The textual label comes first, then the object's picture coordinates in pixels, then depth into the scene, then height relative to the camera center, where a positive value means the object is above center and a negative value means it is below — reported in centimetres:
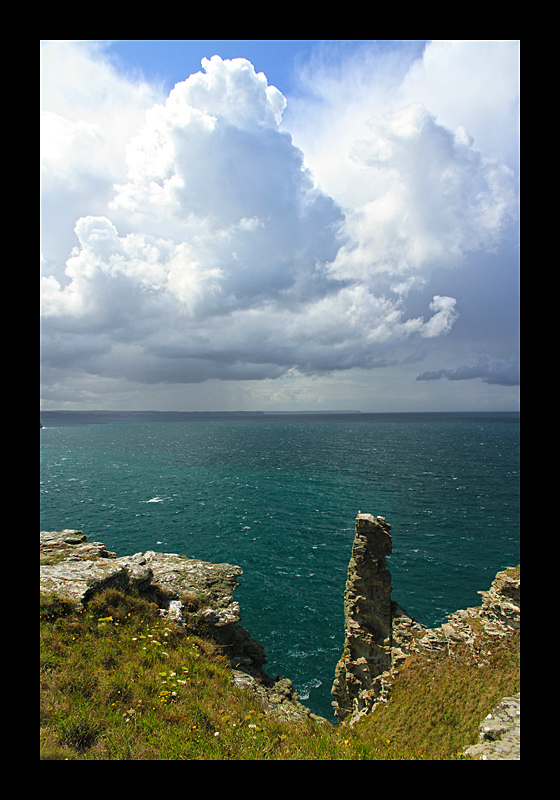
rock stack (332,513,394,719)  1978 -1375
